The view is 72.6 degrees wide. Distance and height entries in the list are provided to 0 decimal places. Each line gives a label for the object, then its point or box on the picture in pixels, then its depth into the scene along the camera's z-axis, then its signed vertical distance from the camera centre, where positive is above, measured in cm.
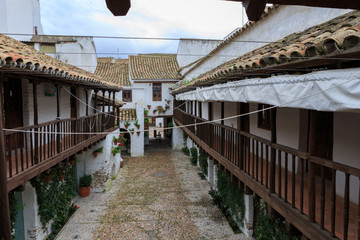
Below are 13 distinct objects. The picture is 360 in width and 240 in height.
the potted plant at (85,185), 1191 -383
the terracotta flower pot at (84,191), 1192 -414
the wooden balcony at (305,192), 309 -161
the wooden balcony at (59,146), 510 -127
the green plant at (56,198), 758 -315
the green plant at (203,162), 1430 -340
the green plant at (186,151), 2092 -388
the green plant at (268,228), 504 -270
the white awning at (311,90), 230 +18
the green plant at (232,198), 814 -328
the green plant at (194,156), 1761 -367
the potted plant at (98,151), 1200 -219
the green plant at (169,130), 2392 -245
